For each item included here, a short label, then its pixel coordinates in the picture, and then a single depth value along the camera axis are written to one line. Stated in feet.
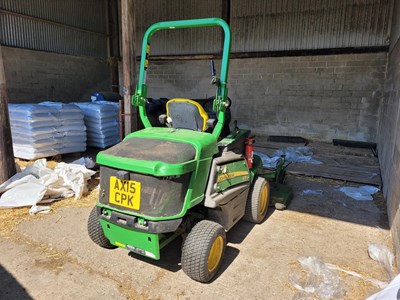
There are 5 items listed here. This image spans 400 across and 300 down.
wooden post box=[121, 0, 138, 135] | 14.56
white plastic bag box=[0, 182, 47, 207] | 12.09
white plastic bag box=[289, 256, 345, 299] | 7.47
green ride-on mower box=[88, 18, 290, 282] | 7.39
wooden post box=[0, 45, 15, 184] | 13.12
